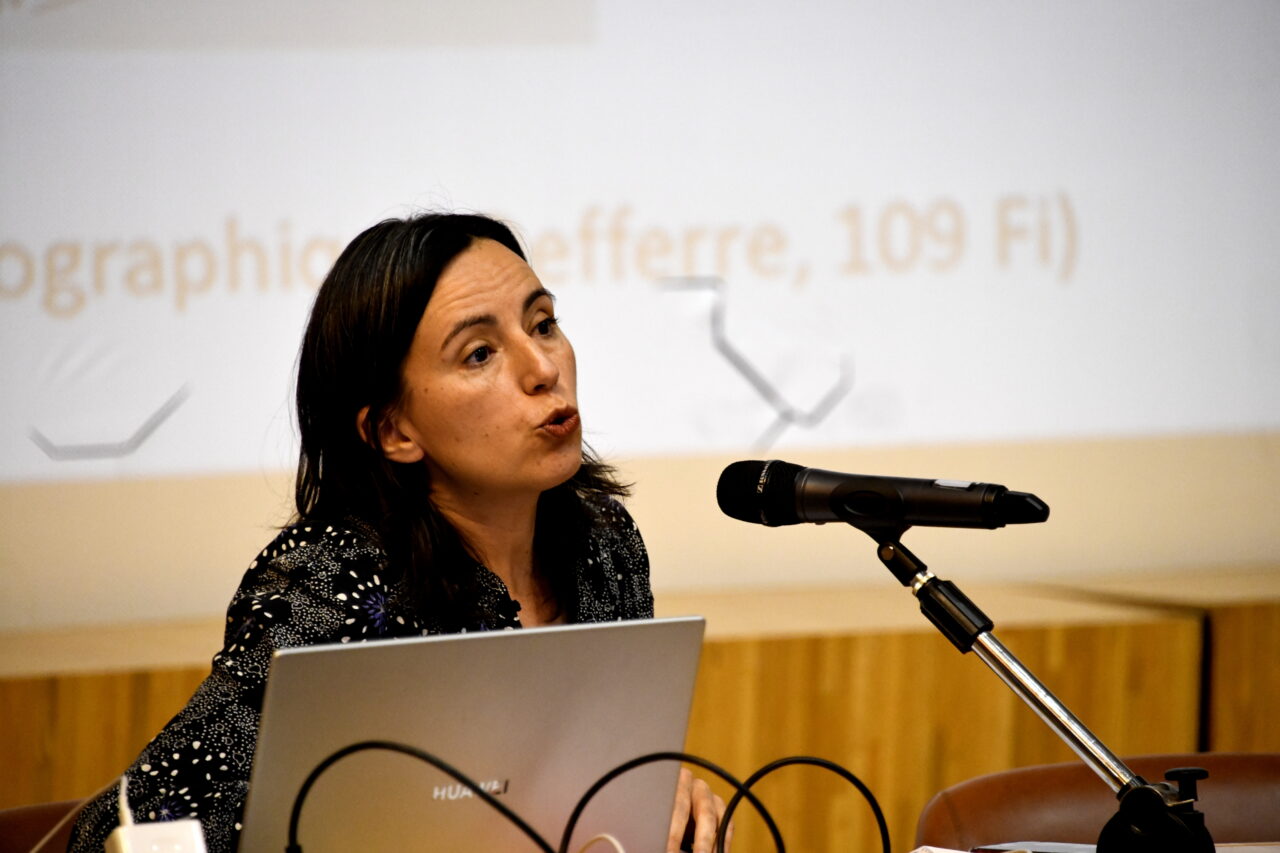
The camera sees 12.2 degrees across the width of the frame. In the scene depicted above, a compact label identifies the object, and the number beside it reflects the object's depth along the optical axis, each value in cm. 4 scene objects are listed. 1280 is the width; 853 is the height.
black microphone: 429
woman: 474
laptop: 426
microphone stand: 428
